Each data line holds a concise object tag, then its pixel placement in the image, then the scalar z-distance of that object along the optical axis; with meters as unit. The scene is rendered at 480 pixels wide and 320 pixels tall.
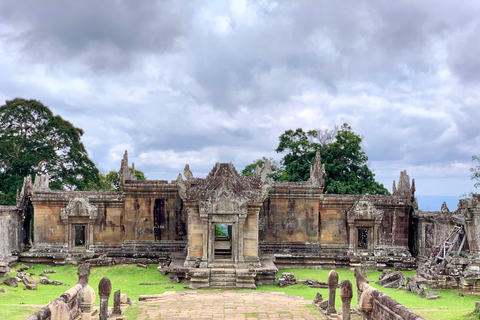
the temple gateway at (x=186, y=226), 25.78
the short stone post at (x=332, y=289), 14.98
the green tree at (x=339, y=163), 38.44
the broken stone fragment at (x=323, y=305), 15.86
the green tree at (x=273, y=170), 46.38
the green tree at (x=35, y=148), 35.16
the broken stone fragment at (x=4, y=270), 21.69
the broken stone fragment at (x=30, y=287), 20.56
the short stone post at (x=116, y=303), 15.04
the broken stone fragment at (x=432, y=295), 18.73
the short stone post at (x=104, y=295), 13.39
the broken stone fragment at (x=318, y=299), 16.91
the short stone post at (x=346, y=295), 13.01
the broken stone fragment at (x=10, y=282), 20.75
